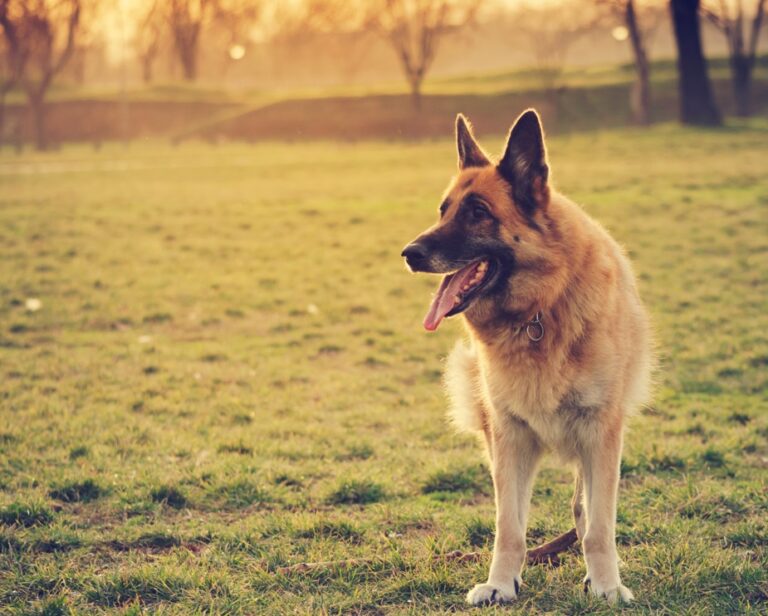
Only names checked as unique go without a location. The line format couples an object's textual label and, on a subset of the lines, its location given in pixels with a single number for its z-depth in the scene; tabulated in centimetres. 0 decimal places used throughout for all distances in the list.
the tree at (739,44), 4716
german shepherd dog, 441
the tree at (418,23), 5994
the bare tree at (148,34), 7688
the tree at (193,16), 7525
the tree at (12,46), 5099
